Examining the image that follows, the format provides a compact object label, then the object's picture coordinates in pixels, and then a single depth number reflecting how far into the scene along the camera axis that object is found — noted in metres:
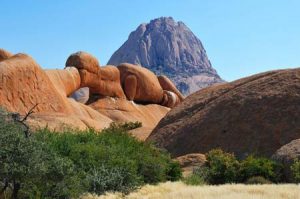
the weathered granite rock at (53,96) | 43.69
